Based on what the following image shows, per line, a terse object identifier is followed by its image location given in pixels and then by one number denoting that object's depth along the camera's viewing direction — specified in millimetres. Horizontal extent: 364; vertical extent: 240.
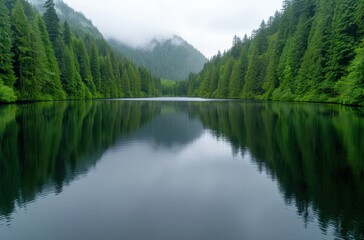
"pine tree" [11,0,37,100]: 51312
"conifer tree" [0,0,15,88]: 45938
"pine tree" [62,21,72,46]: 84725
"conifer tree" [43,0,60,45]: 73875
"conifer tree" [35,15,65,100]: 63756
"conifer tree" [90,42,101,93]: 101312
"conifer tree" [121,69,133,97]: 128250
